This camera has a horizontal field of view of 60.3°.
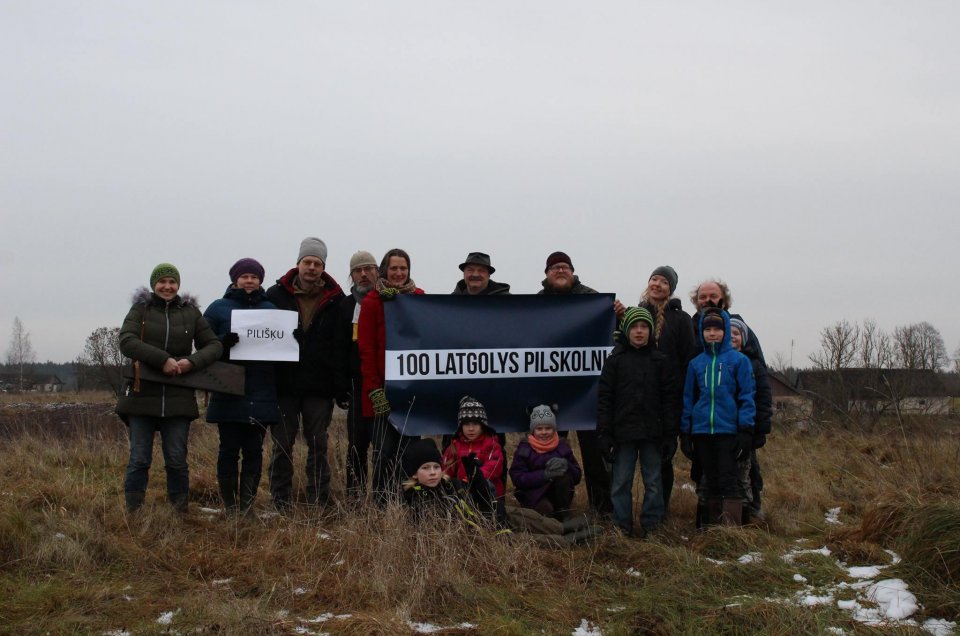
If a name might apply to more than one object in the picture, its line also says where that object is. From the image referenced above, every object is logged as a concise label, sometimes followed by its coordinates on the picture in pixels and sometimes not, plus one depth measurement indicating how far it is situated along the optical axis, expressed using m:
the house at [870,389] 16.08
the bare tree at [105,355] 34.43
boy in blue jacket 6.41
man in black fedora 7.48
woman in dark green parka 6.48
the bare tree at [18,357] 88.41
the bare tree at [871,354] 17.36
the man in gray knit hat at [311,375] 7.07
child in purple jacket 6.77
